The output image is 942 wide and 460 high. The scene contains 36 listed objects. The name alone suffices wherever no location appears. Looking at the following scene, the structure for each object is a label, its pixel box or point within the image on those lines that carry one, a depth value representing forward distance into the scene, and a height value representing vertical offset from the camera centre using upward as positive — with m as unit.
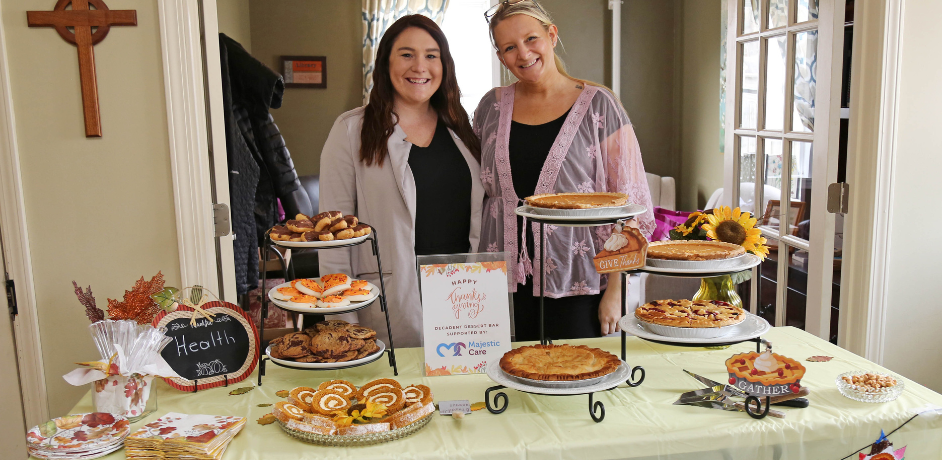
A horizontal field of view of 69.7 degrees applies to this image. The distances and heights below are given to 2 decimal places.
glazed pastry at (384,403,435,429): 1.21 -0.47
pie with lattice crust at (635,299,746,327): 1.37 -0.35
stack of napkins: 1.13 -0.48
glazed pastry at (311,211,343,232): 1.49 -0.15
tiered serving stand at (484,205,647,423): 1.21 -0.43
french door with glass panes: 2.26 +0.01
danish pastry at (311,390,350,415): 1.25 -0.47
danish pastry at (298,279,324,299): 1.47 -0.29
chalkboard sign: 1.46 -0.42
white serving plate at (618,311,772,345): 1.33 -0.38
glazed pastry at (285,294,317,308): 1.43 -0.31
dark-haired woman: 1.86 -0.07
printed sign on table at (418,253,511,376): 1.52 -0.37
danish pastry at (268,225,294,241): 1.48 -0.17
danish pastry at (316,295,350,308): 1.43 -0.31
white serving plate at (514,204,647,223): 1.39 -0.14
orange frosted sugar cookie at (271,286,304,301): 1.47 -0.30
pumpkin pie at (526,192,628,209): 1.42 -0.12
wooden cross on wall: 1.75 +0.35
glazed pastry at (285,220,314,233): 1.49 -0.16
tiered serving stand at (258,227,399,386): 1.42 -0.33
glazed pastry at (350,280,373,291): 1.52 -0.30
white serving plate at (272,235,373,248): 1.43 -0.19
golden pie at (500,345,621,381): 1.24 -0.41
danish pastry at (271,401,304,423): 1.22 -0.47
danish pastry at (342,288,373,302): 1.47 -0.31
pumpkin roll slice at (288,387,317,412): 1.28 -0.47
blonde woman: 1.84 -0.05
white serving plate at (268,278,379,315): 1.41 -0.32
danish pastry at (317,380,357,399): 1.33 -0.46
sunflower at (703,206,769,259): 1.63 -0.21
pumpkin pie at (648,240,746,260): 1.39 -0.23
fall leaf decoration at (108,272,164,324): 1.38 -0.30
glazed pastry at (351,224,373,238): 1.50 -0.17
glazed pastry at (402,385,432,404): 1.29 -0.47
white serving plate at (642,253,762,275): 1.36 -0.25
